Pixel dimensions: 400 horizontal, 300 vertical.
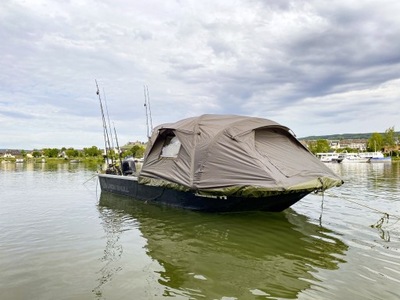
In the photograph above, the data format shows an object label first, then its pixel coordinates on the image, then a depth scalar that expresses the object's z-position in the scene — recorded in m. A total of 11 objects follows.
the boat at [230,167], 8.68
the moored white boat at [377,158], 81.03
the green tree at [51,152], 151.88
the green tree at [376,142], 102.69
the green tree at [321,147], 118.29
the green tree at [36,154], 161.23
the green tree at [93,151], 138.75
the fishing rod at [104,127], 16.84
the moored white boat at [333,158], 82.97
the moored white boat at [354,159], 80.79
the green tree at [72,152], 149.50
